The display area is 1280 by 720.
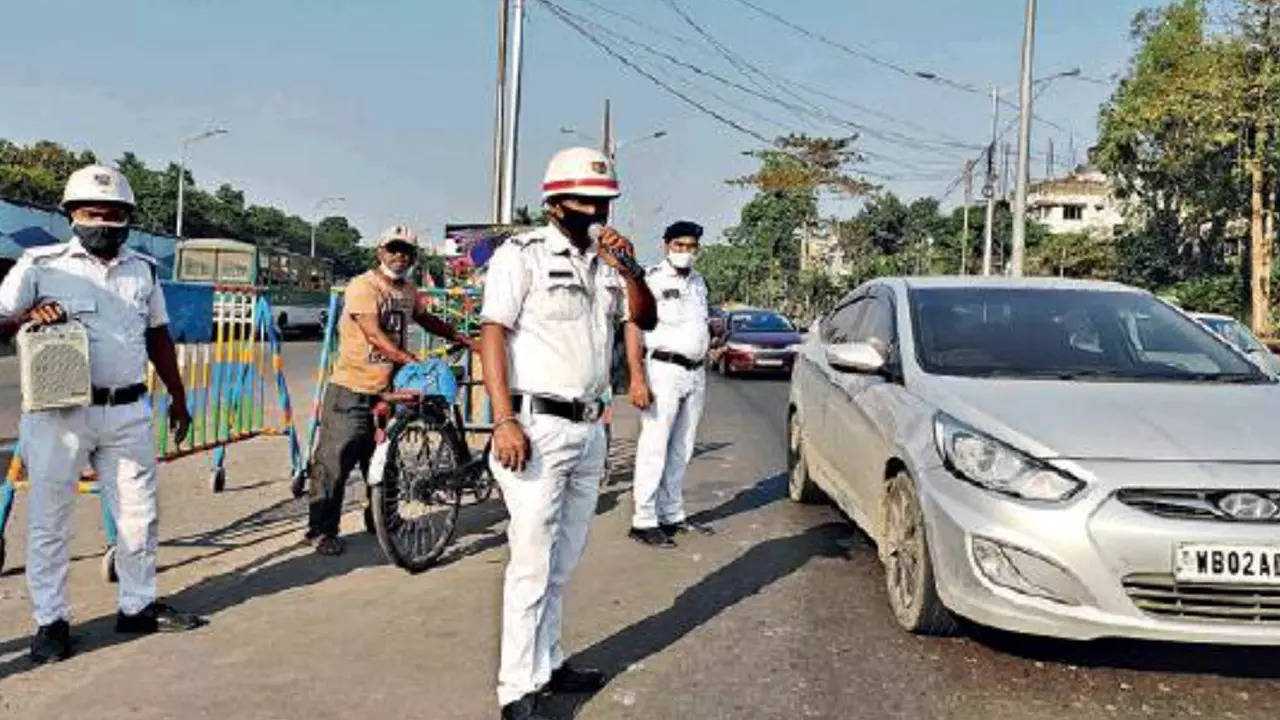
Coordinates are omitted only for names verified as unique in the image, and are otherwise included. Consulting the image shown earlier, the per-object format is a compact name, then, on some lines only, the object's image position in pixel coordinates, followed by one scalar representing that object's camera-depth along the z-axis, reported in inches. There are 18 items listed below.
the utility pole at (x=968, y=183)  2058.6
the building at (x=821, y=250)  2869.1
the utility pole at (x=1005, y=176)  1809.5
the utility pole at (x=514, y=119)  1048.2
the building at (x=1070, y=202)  3607.3
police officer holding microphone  144.0
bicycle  226.7
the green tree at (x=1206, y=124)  1278.3
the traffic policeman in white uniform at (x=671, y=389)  259.9
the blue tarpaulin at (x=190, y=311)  273.0
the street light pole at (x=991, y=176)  1413.6
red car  844.0
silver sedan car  151.8
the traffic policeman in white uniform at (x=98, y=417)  171.6
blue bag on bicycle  281.1
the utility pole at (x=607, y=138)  1861.0
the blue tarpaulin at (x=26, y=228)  910.4
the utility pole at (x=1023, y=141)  1038.4
